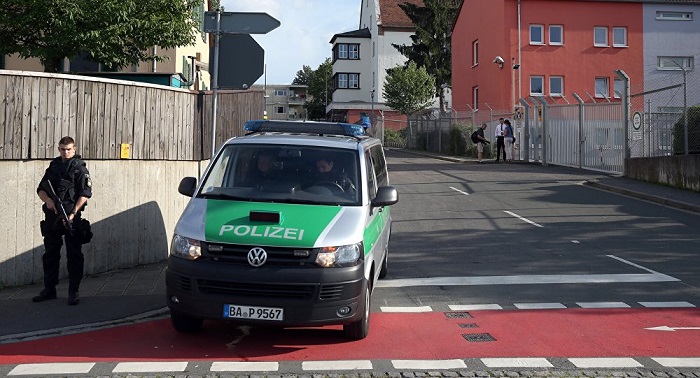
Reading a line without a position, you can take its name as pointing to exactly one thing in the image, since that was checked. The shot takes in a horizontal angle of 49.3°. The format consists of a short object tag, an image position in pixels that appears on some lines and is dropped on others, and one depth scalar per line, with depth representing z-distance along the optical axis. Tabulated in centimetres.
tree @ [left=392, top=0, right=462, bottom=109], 6141
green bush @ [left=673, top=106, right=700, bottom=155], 1958
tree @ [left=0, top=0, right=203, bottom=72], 1524
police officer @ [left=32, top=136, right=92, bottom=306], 823
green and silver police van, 645
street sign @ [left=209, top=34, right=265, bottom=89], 999
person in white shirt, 2953
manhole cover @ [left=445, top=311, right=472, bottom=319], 804
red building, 3809
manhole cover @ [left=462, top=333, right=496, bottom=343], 711
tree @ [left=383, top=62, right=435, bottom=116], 5662
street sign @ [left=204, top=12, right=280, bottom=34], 1014
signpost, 998
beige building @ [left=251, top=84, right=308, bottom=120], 11137
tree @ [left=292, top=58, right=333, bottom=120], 9430
